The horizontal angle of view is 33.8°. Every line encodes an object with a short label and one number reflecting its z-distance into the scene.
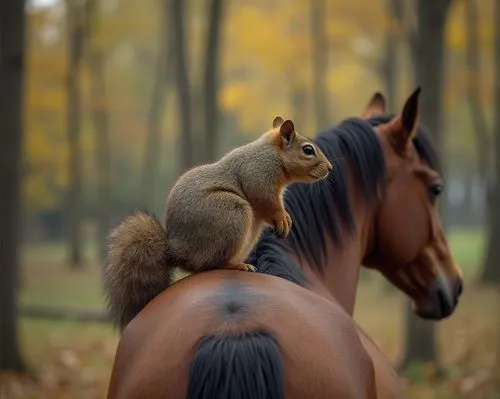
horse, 2.21
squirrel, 2.71
